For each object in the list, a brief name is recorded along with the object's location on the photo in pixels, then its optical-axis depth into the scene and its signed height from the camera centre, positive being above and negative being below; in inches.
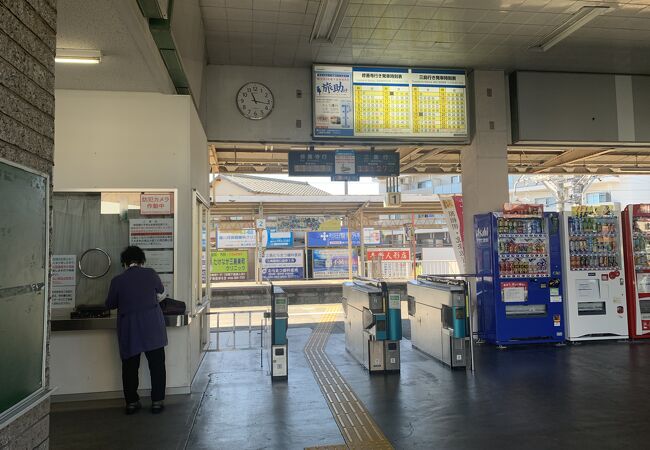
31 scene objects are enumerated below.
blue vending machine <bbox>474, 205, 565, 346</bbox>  263.6 -18.7
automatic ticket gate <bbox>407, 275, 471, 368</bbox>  215.9 -37.0
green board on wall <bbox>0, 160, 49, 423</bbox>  67.7 -4.6
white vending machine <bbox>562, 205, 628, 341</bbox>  272.1 -17.4
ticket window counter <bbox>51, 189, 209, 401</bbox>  184.5 -9.5
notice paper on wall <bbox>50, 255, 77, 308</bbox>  188.7 -11.4
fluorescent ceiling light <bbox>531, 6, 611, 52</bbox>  214.5 +114.4
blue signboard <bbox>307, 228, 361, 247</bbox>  657.6 +17.3
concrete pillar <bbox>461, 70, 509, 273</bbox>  285.1 +68.7
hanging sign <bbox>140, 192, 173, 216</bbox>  190.5 +20.7
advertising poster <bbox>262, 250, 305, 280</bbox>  641.0 -20.9
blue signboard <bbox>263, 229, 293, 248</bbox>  655.1 +17.1
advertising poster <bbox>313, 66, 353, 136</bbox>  273.3 +89.0
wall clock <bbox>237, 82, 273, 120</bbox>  273.0 +92.6
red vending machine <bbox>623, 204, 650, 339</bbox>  277.6 -12.7
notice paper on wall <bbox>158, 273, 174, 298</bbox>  189.8 -12.8
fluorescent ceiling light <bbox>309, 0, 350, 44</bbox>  204.5 +113.7
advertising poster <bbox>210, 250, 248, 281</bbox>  622.8 -19.3
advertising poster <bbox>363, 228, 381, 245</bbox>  652.7 +19.7
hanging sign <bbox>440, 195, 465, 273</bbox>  326.0 +20.9
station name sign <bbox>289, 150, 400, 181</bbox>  292.8 +57.4
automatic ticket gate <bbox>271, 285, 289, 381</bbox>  207.3 -40.4
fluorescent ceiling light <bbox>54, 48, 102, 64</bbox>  149.0 +67.2
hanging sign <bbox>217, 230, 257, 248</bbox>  628.4 +17.0
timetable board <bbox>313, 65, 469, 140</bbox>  273.7 +91.5
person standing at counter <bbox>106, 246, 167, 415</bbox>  165.9 -27.3
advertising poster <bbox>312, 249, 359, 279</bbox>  652.7 -19.2
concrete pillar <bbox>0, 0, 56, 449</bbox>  68.2 +26.0
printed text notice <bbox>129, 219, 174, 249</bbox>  190.1 +8.3
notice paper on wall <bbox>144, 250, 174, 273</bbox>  189.5 -3.4
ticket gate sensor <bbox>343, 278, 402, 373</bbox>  214.4 -38.6
